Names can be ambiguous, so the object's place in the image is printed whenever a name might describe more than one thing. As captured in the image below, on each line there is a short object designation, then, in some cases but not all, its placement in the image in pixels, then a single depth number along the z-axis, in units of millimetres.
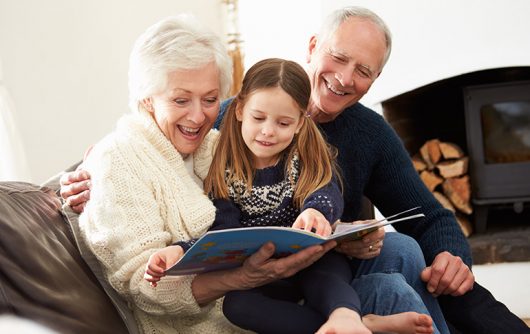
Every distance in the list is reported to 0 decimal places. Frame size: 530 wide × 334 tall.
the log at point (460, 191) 3760
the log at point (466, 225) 3801
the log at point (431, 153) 3834
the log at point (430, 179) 3820
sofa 1460
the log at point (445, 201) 3827
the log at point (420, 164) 3830
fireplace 3652
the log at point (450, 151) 3783
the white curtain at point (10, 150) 3299
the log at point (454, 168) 3736
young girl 1662
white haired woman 1650
